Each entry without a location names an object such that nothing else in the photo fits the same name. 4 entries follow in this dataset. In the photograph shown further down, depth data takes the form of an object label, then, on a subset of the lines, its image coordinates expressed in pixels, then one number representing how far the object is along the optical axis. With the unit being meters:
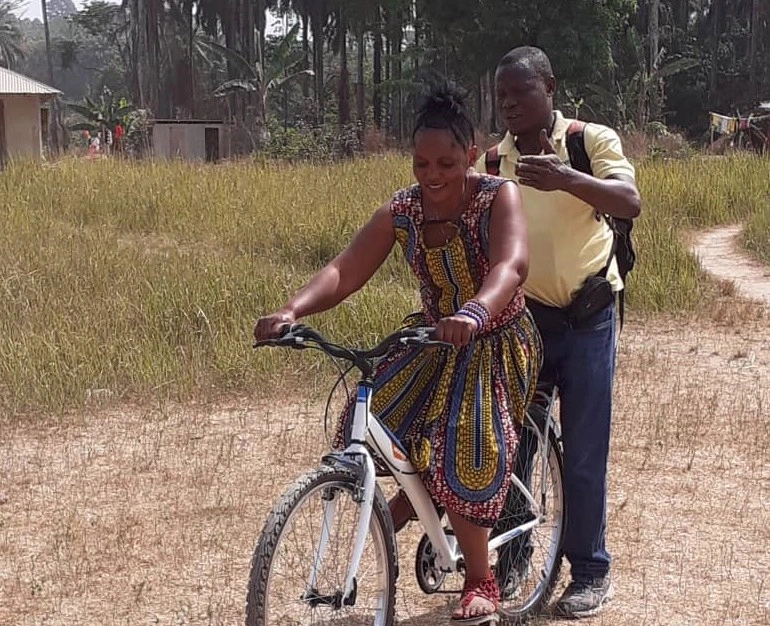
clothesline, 27.10
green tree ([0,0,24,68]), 68.88
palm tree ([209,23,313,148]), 33.09
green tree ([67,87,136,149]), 36.22
